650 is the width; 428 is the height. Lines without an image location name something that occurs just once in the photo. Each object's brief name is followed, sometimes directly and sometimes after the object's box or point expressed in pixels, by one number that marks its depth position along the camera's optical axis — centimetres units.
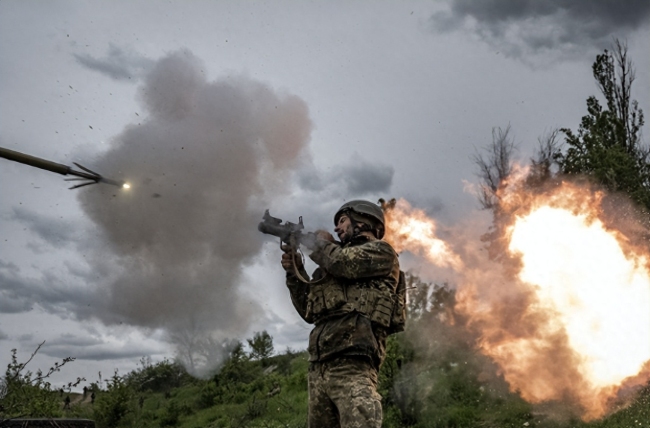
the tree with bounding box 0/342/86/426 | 860
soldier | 525
